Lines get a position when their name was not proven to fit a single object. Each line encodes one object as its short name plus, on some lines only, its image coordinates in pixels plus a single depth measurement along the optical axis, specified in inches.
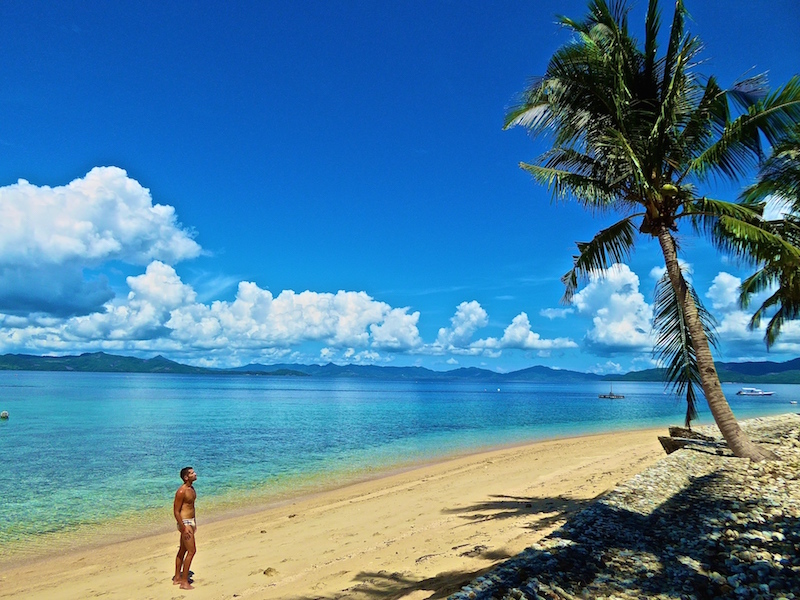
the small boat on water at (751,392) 4705.2
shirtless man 310.7
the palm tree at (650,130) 382.6
